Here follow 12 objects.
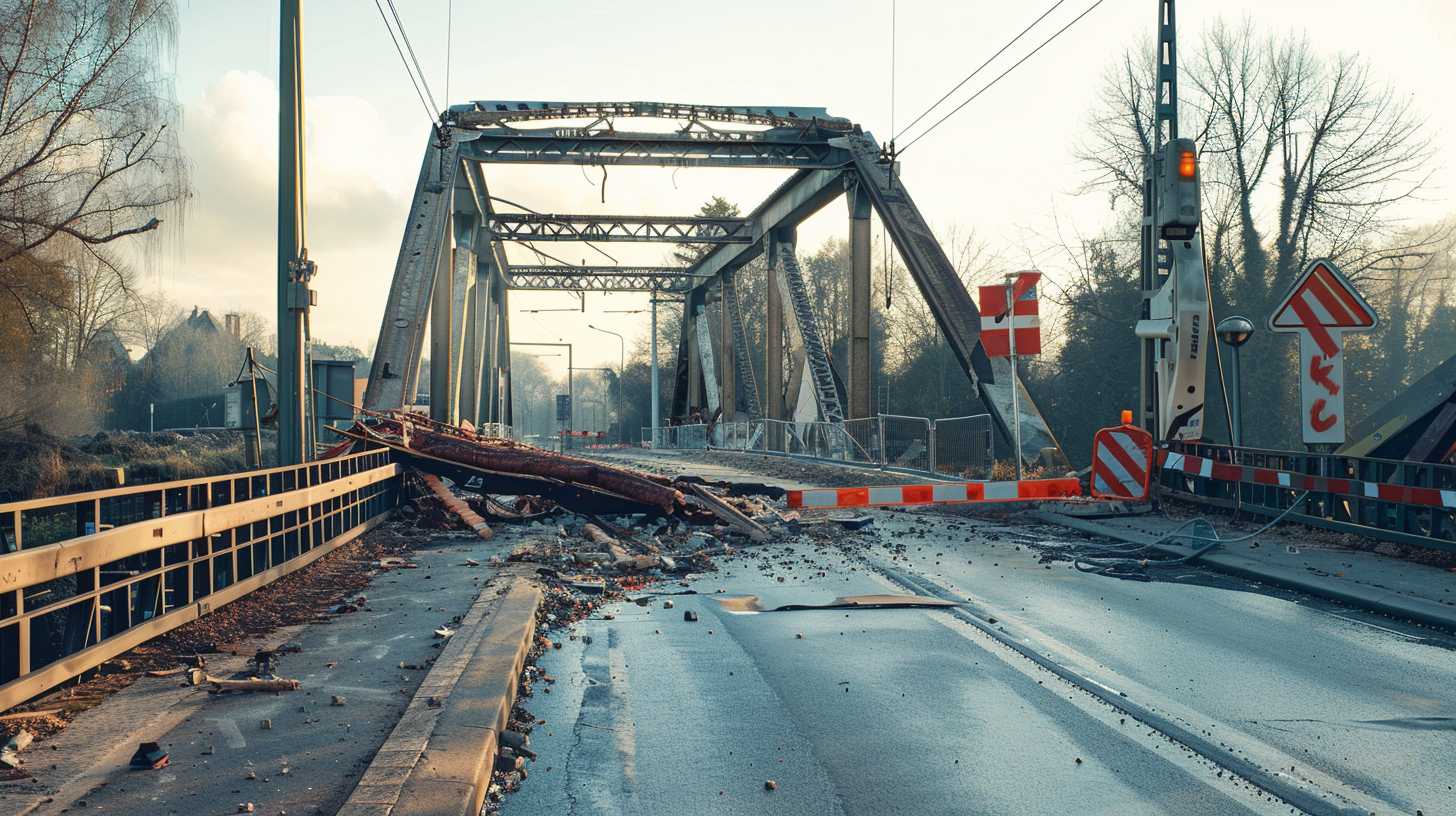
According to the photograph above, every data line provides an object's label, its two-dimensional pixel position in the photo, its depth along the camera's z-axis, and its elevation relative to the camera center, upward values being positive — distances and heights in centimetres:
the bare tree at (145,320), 2231 +192
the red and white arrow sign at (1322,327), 1165 +83
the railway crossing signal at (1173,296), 1525 +155
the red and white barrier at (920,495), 1582 -107
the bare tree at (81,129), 2009 +498
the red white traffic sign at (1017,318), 1698 +135
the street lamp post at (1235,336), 1565 +103
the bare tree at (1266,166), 4009 +819
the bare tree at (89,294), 2123 +232
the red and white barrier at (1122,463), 1598 -66
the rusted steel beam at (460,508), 1417 -114
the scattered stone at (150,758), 445 -126
